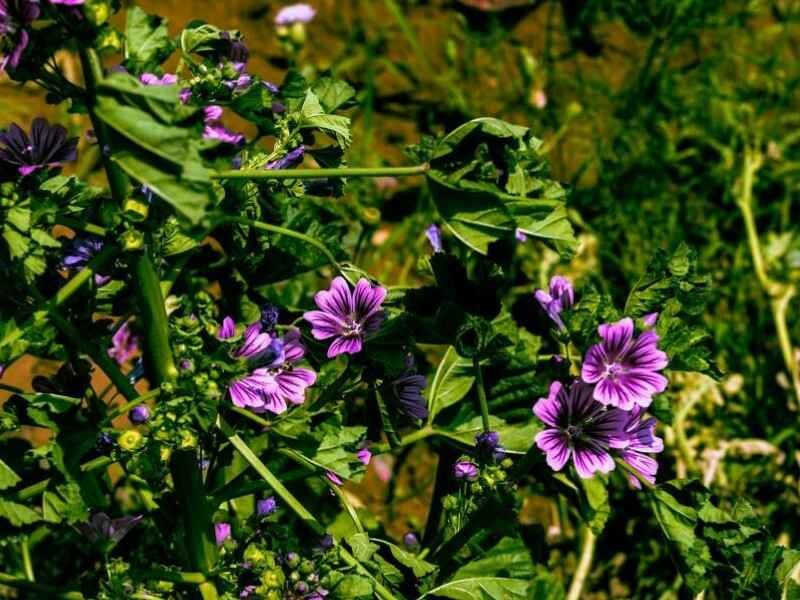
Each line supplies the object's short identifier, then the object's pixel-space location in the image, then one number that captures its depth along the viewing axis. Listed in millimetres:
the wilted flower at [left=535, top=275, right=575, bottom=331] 1164
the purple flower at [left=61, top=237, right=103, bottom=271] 1164
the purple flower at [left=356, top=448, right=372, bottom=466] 1207
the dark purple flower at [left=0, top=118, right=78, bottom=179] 1144
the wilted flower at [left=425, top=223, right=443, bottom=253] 1253
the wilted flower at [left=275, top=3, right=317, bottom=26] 2139
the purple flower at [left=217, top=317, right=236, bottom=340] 1158
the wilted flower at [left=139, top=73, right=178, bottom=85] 1115
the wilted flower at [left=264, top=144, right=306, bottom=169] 1182
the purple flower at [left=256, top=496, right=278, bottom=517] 1214
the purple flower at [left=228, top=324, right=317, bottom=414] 1133
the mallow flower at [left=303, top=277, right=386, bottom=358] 1154
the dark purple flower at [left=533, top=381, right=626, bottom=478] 1125
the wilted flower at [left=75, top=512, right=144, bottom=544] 1219
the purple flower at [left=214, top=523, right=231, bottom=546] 1281
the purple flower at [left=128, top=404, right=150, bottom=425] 1188
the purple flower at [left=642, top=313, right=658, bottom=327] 1136
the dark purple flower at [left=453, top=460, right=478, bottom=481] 1205
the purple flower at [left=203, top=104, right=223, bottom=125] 1163
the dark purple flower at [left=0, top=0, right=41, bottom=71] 1042
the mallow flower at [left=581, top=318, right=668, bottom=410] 1105
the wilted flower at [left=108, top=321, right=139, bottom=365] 1391
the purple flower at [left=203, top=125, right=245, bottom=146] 1173
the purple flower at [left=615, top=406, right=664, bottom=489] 1149
